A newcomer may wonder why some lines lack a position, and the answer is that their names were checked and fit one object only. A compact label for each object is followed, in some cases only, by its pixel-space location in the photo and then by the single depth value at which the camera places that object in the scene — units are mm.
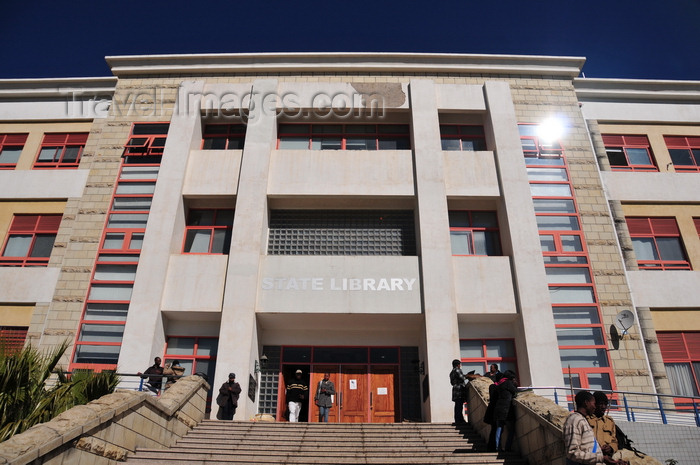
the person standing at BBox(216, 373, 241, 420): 13430
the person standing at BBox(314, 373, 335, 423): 14109
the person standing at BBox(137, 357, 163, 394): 13240
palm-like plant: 7414
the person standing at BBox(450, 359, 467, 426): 12078
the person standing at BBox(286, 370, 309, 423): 15203
